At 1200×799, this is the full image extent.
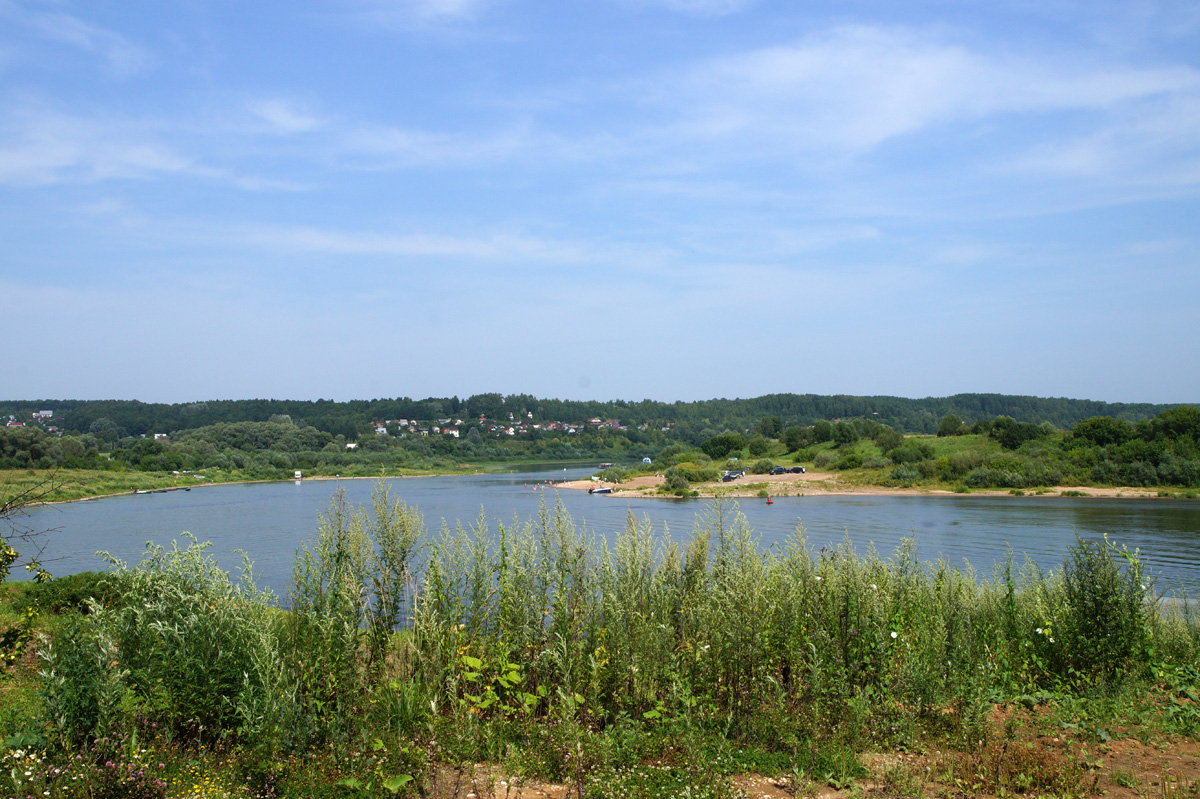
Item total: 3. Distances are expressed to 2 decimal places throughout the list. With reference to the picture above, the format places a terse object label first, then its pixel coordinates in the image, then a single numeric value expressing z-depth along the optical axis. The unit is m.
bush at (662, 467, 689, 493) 63.72
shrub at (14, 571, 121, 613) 9.90
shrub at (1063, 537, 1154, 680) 6.27
